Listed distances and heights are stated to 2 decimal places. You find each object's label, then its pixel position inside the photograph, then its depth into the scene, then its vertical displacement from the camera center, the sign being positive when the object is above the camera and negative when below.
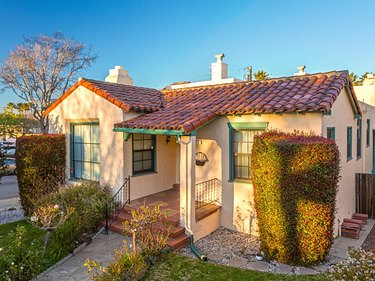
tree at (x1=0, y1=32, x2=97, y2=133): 28.00 +7.36
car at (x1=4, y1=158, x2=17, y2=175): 22.52 -2.63
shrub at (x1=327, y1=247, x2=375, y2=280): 4.39 -2.21
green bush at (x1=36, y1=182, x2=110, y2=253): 7.23 -2.18
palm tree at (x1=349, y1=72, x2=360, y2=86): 37.06 +8.37
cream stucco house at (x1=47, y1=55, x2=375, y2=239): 8.12 +0.25
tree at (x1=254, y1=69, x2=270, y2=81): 35.47 +8.37
